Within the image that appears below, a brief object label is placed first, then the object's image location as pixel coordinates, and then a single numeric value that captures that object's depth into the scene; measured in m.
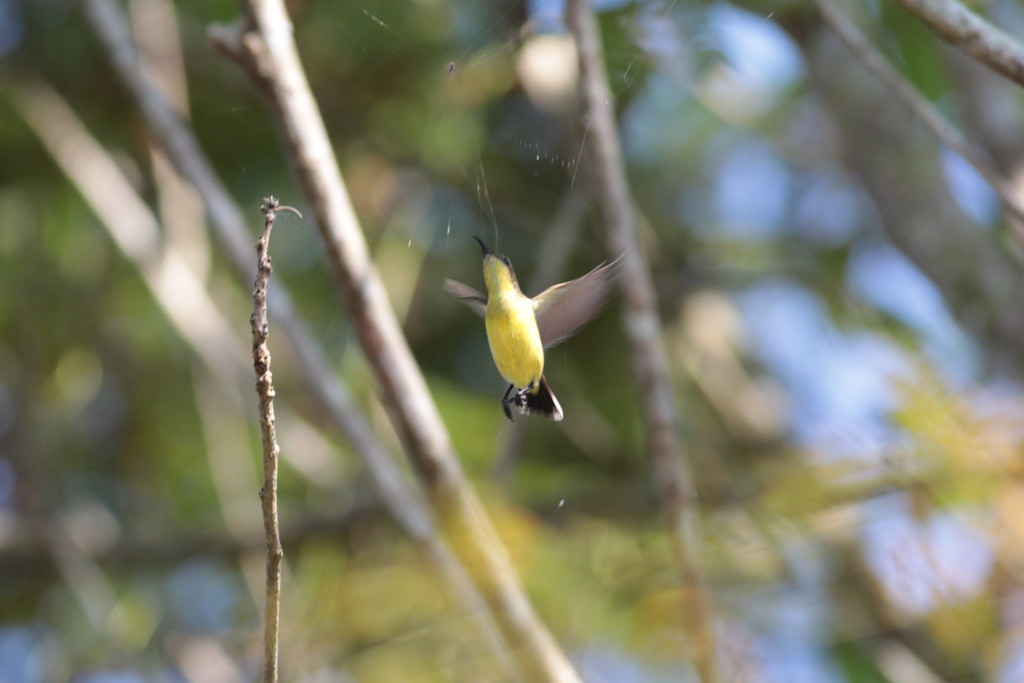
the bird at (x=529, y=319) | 5.46
